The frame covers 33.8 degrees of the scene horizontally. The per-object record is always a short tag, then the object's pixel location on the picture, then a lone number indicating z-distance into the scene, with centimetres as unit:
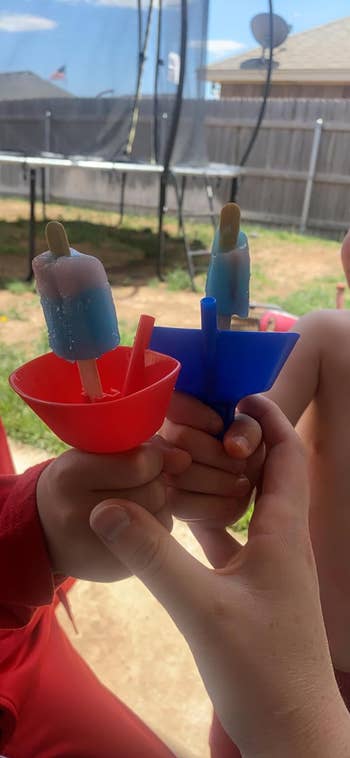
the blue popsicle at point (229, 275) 43
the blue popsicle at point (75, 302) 36
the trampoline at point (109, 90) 366
